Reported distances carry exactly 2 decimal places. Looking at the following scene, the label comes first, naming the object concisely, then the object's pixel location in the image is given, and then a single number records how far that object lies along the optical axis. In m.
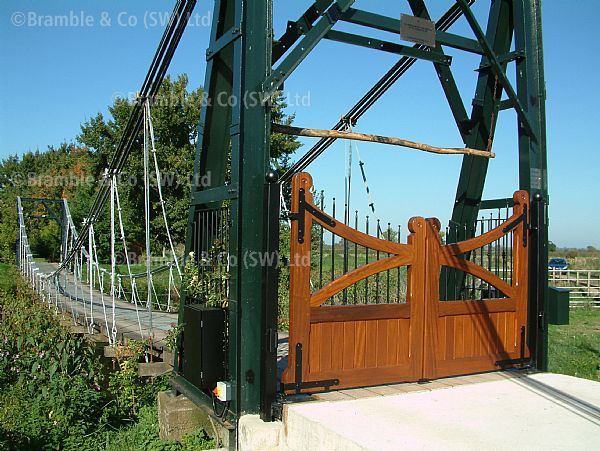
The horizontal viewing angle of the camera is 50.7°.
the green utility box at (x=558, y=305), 5.88
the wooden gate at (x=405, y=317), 4.59
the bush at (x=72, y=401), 5.94
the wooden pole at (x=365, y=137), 4.85
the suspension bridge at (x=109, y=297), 7.93
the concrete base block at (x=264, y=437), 4.25
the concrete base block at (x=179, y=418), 5.47
